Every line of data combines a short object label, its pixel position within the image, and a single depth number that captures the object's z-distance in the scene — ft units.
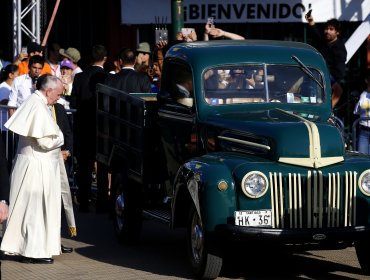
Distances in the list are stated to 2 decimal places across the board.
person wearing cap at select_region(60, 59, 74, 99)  57.00
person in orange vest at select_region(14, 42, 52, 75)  58.75
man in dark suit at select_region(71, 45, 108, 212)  50.16
